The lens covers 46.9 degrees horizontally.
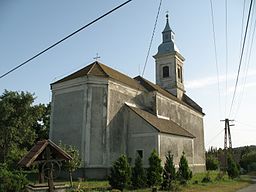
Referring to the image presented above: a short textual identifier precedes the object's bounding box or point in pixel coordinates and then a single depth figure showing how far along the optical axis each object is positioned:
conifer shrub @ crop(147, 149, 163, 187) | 21.09
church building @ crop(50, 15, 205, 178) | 26.05
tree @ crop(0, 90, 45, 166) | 36.97
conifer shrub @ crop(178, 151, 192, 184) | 24.50
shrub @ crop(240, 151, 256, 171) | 50.72
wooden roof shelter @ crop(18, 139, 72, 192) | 13.02
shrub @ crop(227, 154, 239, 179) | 33.03
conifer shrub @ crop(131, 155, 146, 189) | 20.48
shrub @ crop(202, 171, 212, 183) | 26.54
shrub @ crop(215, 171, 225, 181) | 29.32
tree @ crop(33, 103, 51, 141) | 43.91
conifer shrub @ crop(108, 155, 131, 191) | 19.06
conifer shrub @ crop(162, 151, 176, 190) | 20.96
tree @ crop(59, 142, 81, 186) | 20.72
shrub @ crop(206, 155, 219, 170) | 49.41
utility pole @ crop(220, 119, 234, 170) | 46.12
